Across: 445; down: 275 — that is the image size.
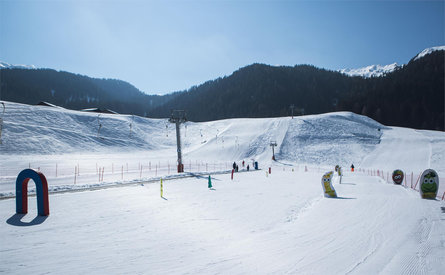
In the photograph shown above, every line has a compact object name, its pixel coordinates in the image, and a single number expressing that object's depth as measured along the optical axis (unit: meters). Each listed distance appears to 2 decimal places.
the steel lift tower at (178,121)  35.81
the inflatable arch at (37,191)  10.66
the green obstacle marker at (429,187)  15.20
